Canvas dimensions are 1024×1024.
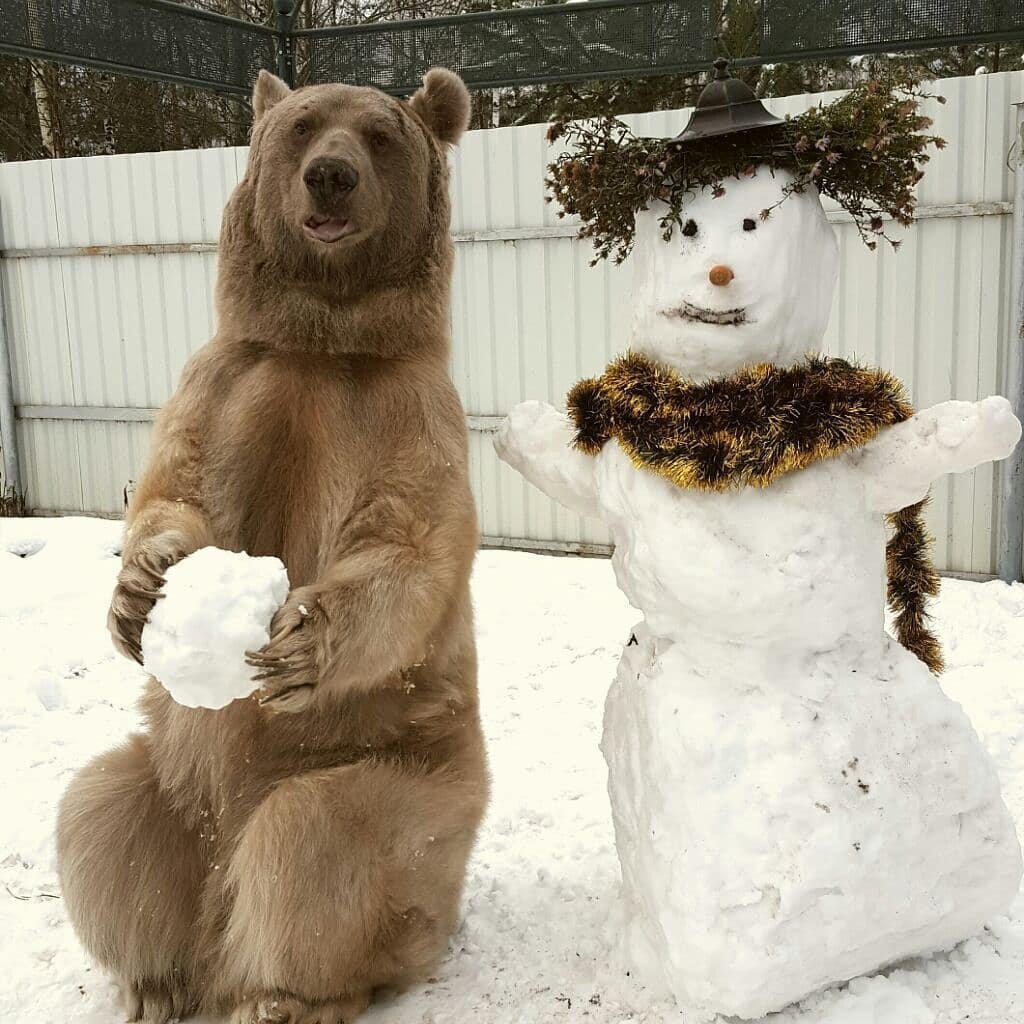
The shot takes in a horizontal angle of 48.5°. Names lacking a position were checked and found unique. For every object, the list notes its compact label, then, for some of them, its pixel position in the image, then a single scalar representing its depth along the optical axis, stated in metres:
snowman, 2.12
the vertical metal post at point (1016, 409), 5.14
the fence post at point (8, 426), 7.58
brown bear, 2.13
